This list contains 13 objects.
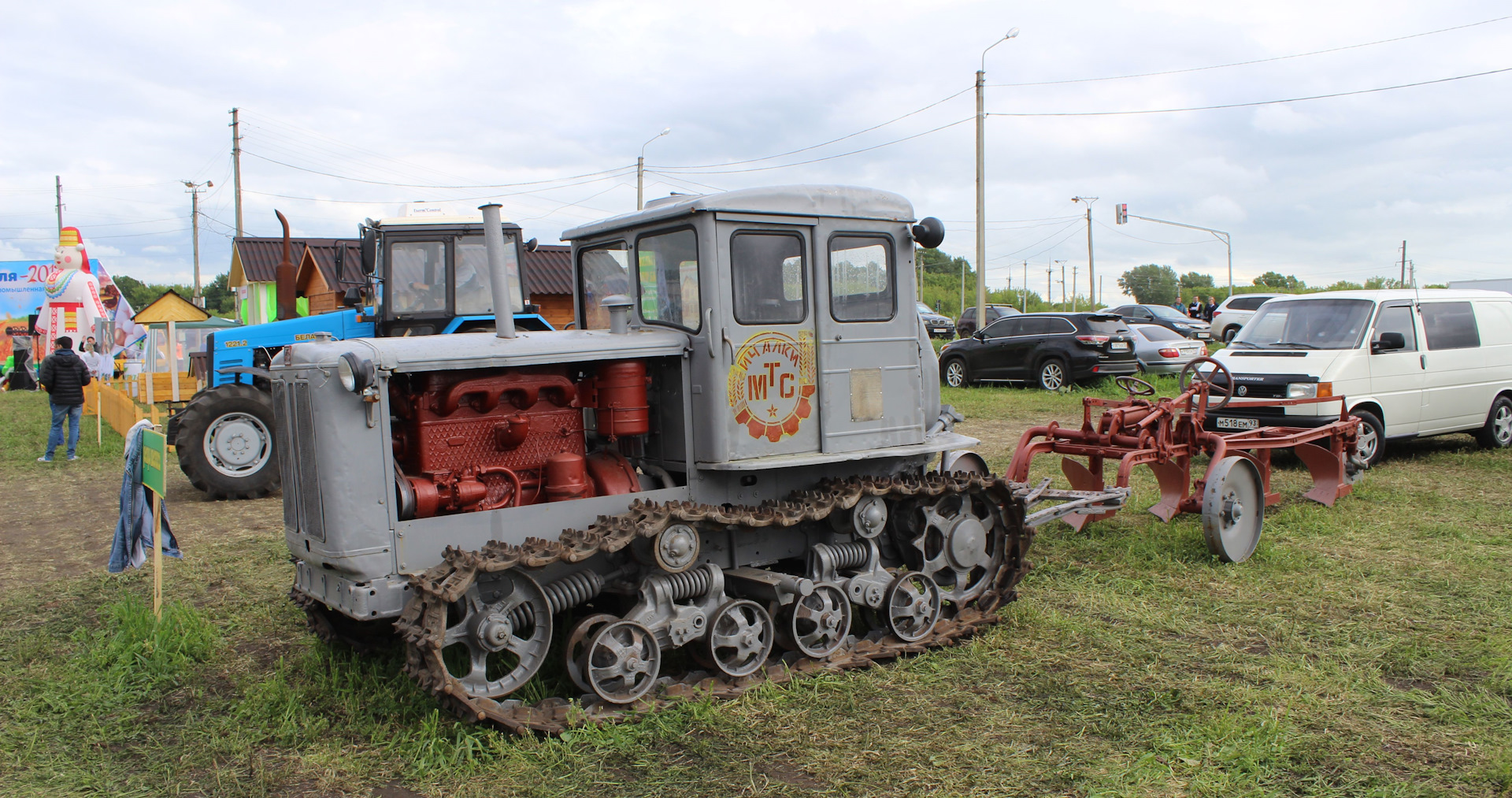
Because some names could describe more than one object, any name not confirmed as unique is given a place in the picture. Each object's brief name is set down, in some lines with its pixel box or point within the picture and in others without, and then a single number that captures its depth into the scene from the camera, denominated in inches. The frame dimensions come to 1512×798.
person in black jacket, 554.3
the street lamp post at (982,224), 1066.7
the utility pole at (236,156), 1403.8
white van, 419.8
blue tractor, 393.1
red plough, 287.6
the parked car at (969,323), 1181.7
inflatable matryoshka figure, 956.0
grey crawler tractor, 181.8
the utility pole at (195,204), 1973.4
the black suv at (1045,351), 753.0
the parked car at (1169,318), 1064.8
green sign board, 235.0
